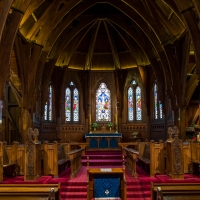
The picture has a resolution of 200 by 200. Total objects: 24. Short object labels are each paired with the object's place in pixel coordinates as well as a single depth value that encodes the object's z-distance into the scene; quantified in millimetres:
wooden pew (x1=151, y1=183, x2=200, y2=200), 3776
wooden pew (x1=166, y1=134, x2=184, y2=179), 7647
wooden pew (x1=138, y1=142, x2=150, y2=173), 9264
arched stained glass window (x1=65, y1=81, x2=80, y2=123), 17217
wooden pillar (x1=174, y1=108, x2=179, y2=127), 12876
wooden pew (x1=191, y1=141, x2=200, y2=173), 8461
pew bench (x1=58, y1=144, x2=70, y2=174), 9154
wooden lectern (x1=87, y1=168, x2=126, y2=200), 5440
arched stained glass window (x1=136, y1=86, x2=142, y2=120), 17050
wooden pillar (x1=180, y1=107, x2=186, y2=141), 12283
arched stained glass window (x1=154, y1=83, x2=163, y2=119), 15924
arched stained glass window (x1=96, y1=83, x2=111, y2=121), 17409
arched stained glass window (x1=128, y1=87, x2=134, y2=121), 17214
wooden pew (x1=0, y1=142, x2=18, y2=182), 8218
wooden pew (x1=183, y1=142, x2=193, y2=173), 8806
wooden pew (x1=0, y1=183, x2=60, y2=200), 3838
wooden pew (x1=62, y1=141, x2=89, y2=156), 11039
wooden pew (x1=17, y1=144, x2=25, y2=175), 8786
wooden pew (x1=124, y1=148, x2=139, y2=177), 8365
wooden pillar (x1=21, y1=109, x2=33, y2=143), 12050
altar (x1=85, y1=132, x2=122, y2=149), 15374
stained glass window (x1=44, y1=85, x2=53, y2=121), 16227
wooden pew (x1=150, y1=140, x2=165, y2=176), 8303
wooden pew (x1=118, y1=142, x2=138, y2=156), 13384
